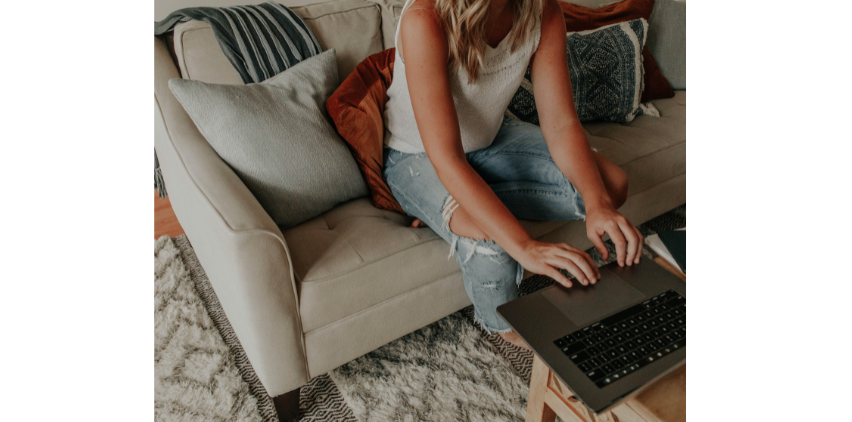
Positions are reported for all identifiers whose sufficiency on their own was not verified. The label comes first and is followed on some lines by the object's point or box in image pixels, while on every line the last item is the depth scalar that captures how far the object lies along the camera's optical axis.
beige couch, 0.89
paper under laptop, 0.92
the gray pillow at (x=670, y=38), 1.92
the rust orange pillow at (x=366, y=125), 1.24
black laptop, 0.64
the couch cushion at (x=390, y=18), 1.52
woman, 0.93
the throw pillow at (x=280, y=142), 1.09
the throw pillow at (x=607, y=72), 1.63
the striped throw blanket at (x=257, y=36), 1.31
